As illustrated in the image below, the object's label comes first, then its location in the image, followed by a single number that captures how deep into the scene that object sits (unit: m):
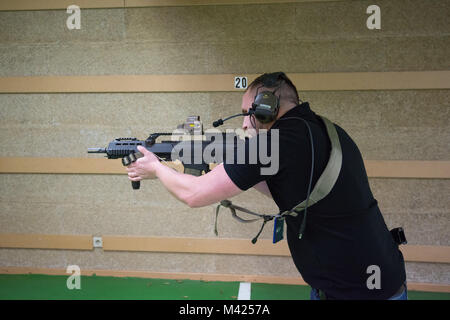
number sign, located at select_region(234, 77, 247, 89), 2.92
